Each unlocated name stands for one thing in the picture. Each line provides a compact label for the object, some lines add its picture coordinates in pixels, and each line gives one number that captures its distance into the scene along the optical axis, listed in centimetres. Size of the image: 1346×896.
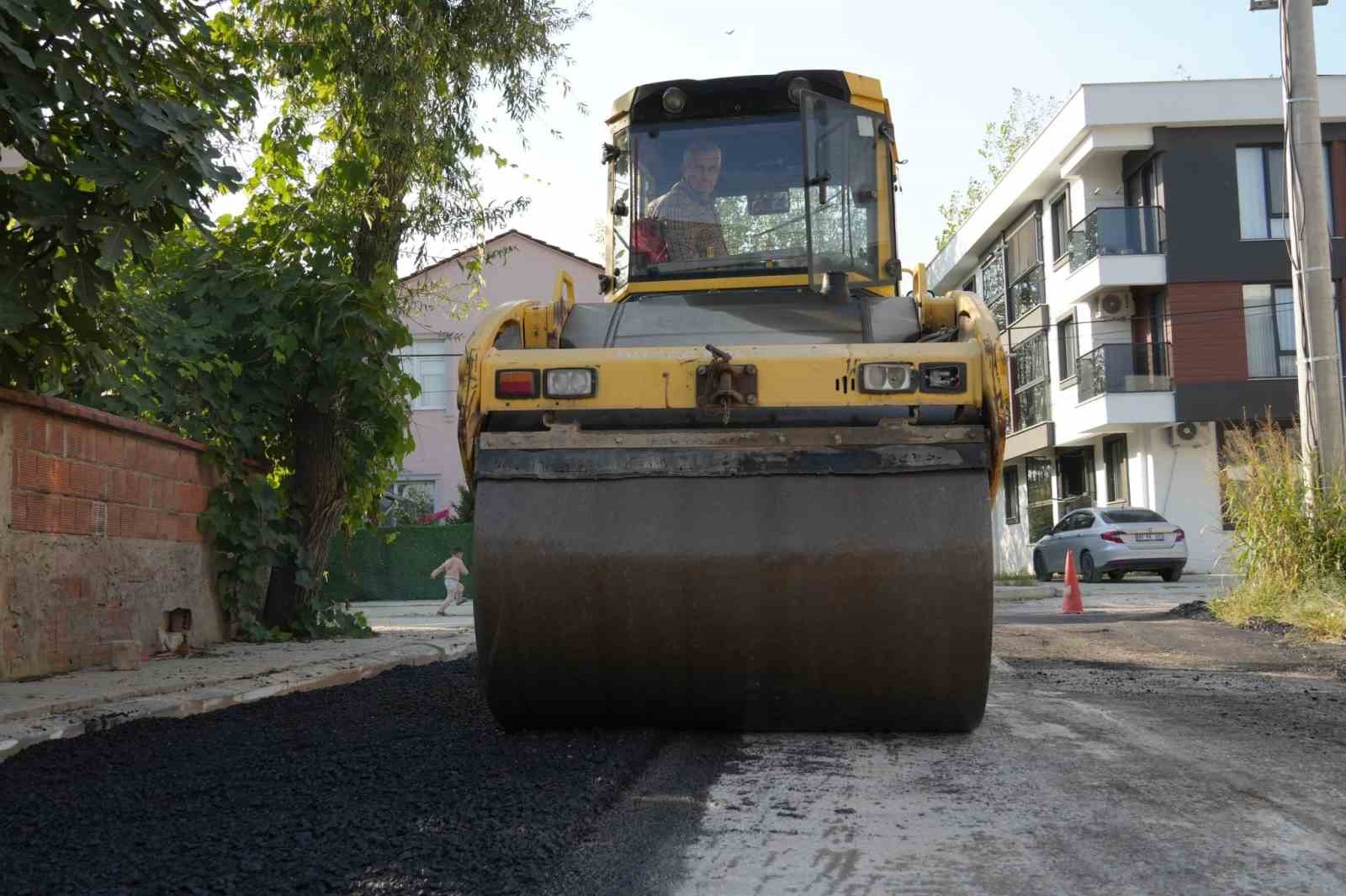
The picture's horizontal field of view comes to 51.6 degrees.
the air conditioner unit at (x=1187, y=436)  2733
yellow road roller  498
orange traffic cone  1509
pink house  3466
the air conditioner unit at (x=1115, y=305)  2869
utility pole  1162
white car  2208
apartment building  2702
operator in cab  701
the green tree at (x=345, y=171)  1119
